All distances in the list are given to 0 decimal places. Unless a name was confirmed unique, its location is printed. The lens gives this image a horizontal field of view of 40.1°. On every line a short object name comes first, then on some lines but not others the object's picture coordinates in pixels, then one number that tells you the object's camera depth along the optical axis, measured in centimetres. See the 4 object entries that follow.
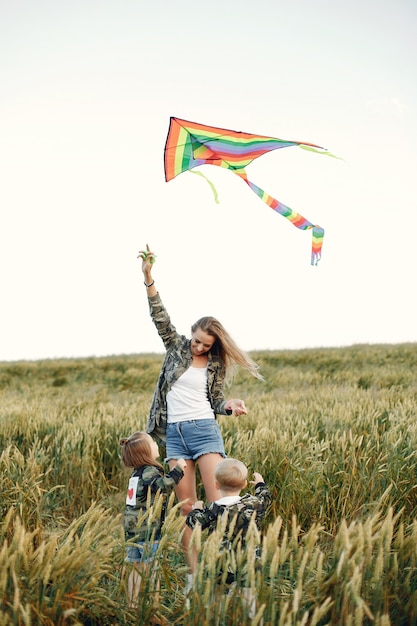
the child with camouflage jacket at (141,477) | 333
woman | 394
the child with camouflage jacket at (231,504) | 296
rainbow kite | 467
